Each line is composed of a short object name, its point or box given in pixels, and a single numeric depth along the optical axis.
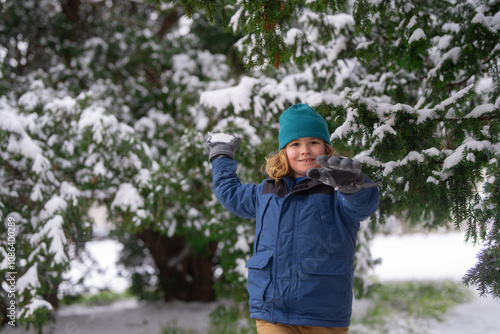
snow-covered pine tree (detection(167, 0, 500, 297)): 1.99
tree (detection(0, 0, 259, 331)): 3.39
